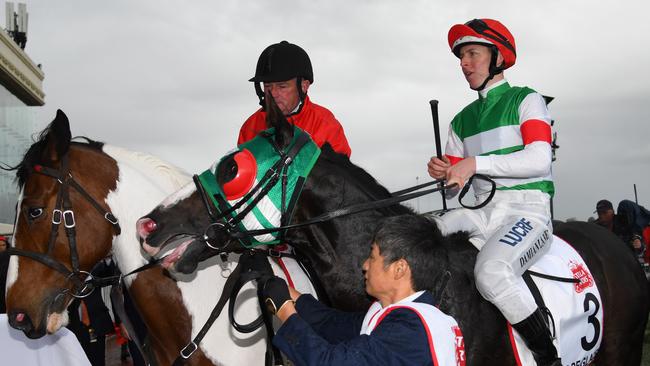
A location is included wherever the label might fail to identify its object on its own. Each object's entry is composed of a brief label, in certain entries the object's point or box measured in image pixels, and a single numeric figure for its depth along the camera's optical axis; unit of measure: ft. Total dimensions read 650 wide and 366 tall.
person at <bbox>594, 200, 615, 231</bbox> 41.98
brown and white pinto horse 11.32
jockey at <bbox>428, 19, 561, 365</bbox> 10.16
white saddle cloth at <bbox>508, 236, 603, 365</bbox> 10.98
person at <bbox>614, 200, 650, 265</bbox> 39.34
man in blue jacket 6.86
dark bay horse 9.98
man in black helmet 13.87
